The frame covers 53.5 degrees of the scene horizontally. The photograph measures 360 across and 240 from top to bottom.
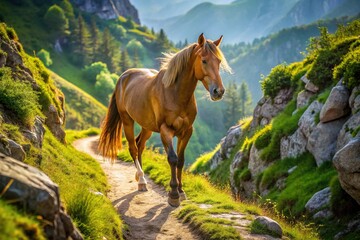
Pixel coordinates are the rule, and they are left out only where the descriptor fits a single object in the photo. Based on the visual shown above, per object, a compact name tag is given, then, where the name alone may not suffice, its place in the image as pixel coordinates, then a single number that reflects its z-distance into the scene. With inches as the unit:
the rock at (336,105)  507.8
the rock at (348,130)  449.1
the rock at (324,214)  430.9
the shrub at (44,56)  4842.5
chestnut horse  386.6
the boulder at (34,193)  154.9
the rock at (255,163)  658.8
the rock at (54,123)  551.8
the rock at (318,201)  446.3
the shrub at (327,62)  634.2
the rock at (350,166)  376.2
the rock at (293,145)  580.1
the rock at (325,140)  506.9
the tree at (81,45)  5777.6
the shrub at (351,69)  488.1
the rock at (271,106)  805.9
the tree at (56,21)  5767.7
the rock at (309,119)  560.9
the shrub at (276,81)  821.9
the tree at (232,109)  5620.1
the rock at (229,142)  950.4
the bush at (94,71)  5359.3
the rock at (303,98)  673.0
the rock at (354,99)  469.4
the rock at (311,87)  656.4
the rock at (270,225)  323.0
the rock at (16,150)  265.4
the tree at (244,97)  6481.3
